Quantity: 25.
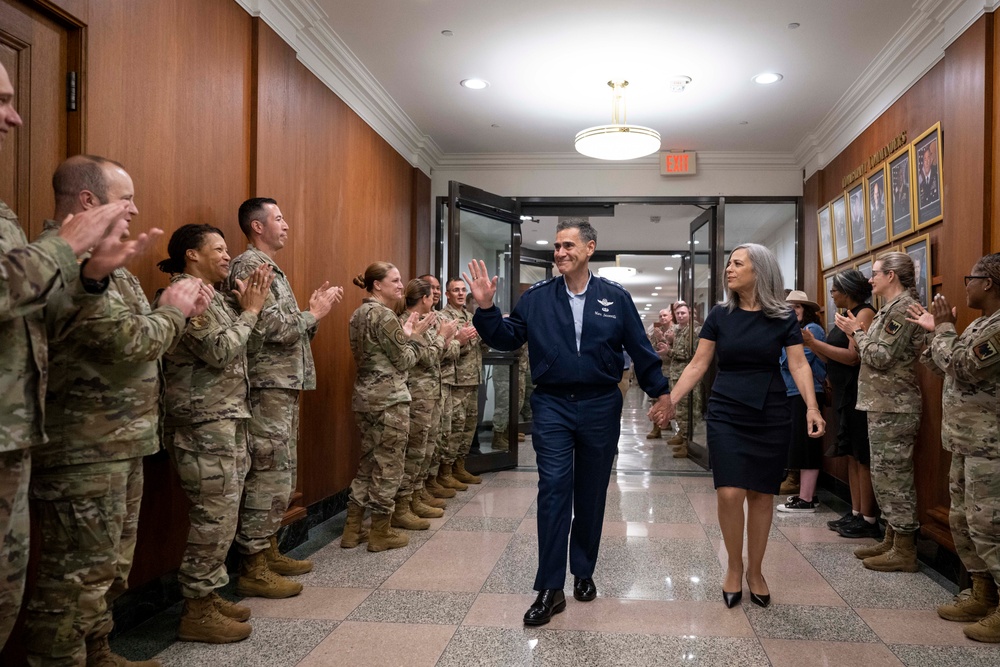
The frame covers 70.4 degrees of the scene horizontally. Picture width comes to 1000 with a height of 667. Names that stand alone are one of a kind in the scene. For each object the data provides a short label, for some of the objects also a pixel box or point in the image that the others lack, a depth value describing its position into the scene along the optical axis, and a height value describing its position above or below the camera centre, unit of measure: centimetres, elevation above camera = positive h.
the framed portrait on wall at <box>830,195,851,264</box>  555 +90
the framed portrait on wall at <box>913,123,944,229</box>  395 +98
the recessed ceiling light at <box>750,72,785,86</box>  491 +187
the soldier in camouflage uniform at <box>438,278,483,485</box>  536 -37
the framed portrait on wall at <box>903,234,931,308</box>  404 +47
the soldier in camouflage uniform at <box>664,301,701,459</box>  725 -12
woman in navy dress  291 -24
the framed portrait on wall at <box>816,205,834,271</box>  594 +91
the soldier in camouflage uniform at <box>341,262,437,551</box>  376 -36
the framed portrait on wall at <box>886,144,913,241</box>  437 +95
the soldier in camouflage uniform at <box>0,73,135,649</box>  145 -1
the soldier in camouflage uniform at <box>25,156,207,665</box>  185 -26
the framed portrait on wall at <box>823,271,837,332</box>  579 +34
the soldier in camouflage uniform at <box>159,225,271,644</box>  250 -36
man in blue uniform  281 -15
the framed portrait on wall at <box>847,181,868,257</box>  517 +95
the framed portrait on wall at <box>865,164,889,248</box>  479 +93
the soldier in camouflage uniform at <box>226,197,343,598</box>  296 -24
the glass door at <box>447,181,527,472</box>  620 +51
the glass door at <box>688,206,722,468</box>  687 +47
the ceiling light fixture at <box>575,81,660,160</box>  493 +146
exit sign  686 +177
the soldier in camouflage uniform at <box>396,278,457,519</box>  432 -36
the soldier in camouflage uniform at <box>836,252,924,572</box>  354 -31
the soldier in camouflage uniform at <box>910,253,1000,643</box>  264 -37
